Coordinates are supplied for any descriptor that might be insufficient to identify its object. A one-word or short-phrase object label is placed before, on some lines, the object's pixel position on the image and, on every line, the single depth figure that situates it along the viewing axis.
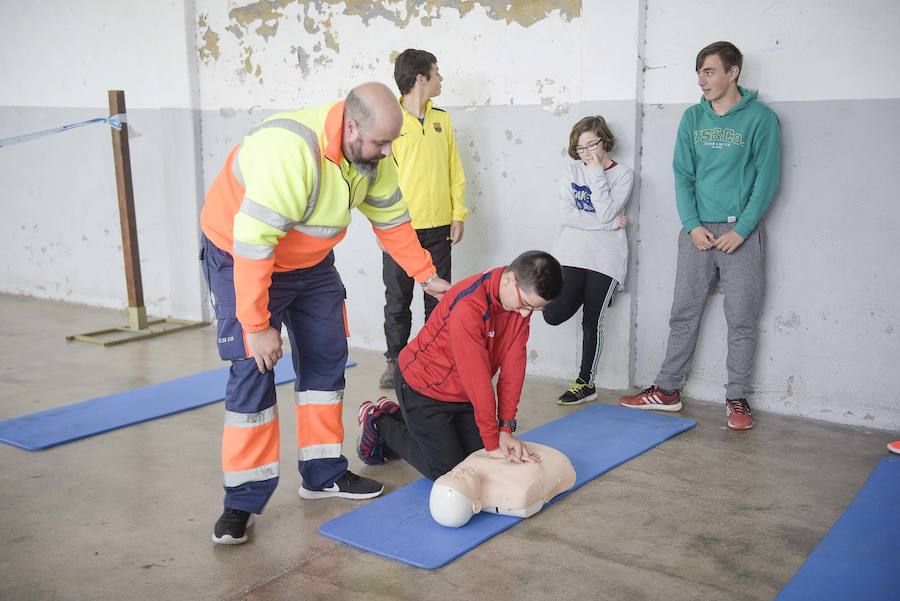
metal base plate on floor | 5.29
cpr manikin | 2.59
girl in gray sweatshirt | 3.95
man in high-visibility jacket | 2.30
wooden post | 5.27
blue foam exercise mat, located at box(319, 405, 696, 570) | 2.52
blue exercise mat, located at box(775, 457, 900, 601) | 2.25
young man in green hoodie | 3.59
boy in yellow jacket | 4.02
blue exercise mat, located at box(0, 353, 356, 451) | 3.54
